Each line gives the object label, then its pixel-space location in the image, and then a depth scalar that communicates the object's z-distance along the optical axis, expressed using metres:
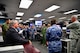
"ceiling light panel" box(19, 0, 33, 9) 2.92
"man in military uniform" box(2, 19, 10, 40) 2.28
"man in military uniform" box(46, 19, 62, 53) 1.50
